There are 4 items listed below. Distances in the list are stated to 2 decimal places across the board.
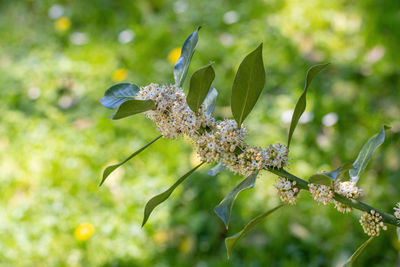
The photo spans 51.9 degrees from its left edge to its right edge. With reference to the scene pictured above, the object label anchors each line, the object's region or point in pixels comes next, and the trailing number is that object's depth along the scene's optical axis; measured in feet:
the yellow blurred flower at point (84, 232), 7.40
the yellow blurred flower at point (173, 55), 10.23
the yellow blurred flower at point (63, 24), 12.73
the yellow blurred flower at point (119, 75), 10.36
